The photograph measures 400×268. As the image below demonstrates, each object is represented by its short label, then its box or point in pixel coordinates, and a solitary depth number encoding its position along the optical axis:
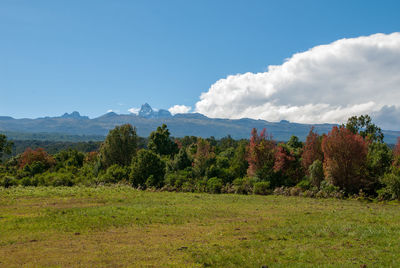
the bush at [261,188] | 43.87
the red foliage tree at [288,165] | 47.78
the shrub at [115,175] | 56.84
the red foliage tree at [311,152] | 49.84
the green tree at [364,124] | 78.62
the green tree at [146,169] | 53.69
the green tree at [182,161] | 61.62
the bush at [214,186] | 46.56
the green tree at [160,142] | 84.00
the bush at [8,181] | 55.94
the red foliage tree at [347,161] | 41.72
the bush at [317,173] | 43.10
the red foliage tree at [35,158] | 74.12
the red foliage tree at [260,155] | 48.34
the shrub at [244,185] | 45.28
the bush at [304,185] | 43.53
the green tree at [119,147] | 66.75
